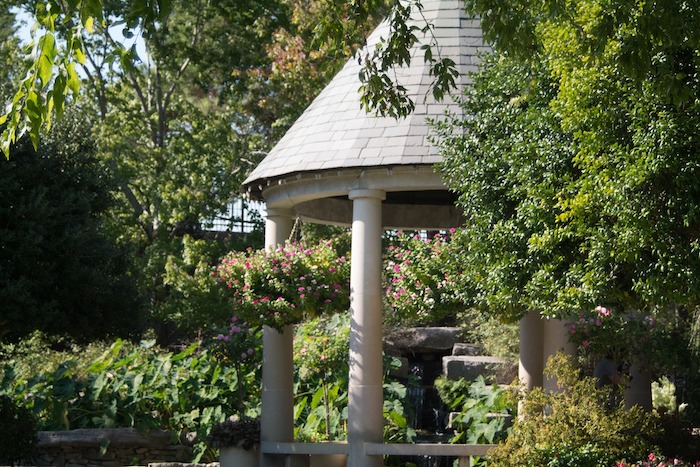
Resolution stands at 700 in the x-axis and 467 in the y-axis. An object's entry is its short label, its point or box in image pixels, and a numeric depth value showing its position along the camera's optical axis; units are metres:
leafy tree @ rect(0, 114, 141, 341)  15.77
